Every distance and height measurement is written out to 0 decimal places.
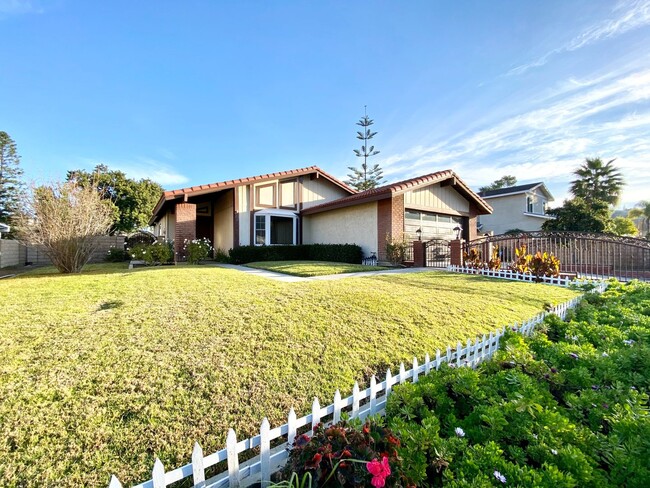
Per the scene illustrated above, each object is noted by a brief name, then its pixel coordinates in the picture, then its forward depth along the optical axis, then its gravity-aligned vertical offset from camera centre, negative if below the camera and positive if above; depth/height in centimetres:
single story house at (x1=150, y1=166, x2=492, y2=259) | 1385 +211
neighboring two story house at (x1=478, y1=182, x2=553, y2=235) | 2838 +361
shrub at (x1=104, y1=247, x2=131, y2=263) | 1858 -23
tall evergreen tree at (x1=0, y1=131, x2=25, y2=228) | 3472 +1031
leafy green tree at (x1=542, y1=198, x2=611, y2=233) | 1984 +198
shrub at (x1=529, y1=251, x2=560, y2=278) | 956 -65
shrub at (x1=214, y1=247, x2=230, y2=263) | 1522 -31
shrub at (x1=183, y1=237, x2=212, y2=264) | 1315 +0
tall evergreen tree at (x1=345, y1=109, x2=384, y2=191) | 3309 +930
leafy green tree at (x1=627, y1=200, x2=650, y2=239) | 3972 +447
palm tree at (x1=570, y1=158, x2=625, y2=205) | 2928 +648
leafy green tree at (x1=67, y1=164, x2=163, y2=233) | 3326 +619
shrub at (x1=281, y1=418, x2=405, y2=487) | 157 -120
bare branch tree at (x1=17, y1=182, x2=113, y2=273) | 987 +99
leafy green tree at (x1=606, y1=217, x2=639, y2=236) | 2370 +145
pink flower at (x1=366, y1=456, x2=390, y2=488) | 142 -110
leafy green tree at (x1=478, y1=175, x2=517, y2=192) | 5012 +1104
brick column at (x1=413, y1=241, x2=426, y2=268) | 1293 -34
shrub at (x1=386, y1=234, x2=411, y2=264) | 1309 -11
